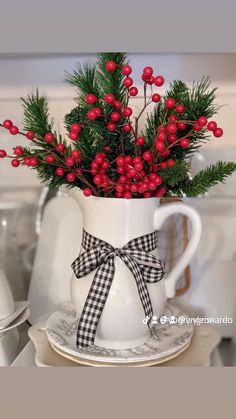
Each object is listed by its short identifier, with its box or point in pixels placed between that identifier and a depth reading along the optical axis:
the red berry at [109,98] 0.45
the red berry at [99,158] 0.47
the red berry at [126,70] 0.45
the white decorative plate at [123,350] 0.48
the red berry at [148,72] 0.46
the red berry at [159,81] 0.45
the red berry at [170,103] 0.46
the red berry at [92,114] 0.45
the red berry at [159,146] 0.45
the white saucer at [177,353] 0.50
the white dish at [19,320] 0.54
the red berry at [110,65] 0.45
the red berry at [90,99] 0.46
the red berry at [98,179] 0.47
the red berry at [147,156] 0.47
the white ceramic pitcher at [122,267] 0.49
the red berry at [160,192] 0.51
